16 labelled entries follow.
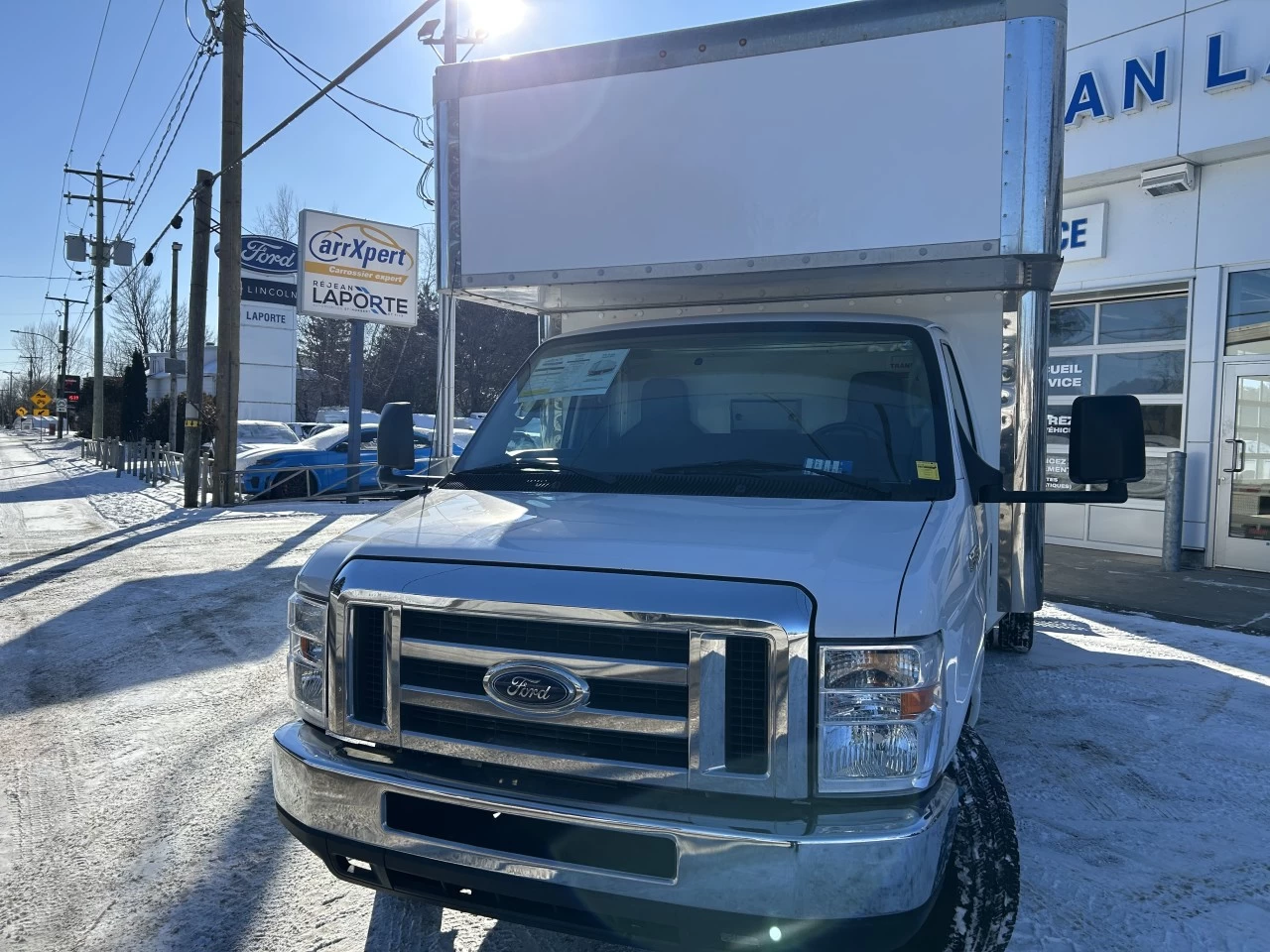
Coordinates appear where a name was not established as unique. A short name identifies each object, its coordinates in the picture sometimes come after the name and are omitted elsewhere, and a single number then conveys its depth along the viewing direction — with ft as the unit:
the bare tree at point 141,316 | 187.73
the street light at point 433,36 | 46.07
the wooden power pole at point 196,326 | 54.80
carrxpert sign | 63.16
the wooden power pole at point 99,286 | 125.18
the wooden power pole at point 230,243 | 53.01
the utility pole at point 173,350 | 75.99
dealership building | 32.37
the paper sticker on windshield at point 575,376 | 13.14
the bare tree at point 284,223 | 160.15
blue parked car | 62.95
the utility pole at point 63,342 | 199.82
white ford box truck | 7.52
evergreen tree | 122.02
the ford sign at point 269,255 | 100.01
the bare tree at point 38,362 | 325.85
